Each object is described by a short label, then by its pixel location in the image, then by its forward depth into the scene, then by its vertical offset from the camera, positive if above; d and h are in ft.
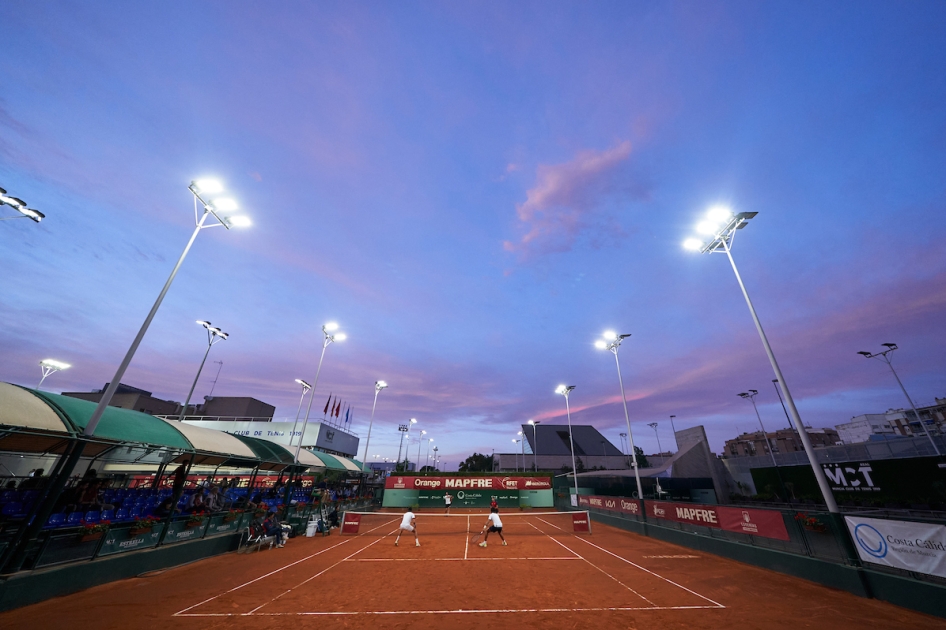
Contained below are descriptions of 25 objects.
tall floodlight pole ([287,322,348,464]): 91.25 +37.33
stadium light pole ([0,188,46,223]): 44.59 +32.26
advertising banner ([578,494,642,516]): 82.38 -2.09
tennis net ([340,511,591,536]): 79.71 -8.01
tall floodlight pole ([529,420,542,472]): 244.38 +25.42
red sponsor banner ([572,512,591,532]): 79.52 -5.76
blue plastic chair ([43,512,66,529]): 42.86 -4.69
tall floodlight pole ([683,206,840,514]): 44.19 +36.16
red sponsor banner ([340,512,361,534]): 76.28 -7.05
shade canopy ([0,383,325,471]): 32.86 +5.38
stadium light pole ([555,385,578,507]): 133.39 +35.93
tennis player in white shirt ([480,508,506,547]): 63.31 -5.38
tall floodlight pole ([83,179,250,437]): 37.88 +34.01
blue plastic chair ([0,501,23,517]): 44.10 -3.68
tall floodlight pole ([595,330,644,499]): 93.45 +37.68
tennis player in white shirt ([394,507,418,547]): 62.96 -5.38
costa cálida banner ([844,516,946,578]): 30.04 -3.35
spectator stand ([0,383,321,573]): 32.68 -2.05
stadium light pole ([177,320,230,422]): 97.76 +39.48
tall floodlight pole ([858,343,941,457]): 120.47 +46.89
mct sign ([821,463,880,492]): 96.34 +6.49
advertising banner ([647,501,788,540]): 46.73 -2.77
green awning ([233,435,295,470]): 76.77 +6.83
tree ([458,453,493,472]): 288.75 +21.29
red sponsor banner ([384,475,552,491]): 129.70 +2.63
